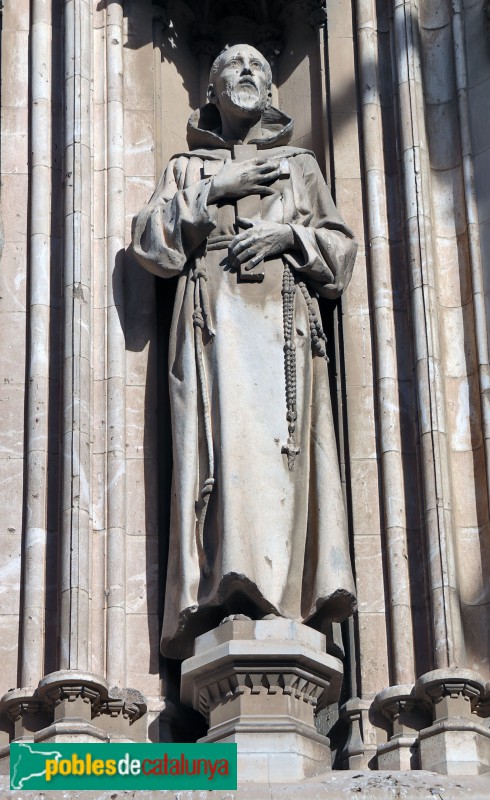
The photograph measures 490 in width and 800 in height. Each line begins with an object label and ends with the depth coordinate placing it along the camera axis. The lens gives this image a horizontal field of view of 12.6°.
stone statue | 12.15
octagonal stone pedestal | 11.47
